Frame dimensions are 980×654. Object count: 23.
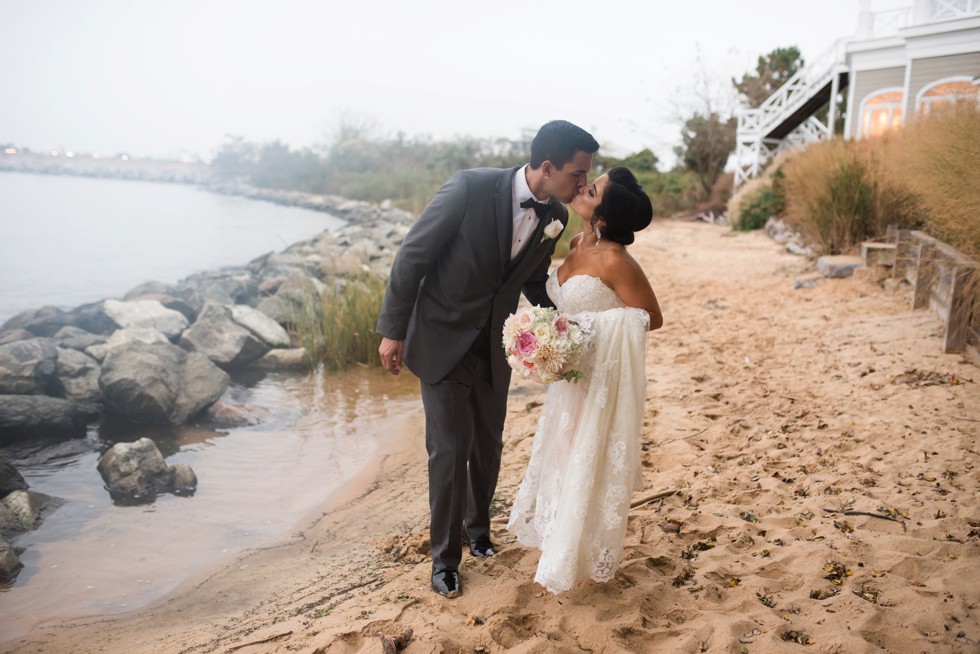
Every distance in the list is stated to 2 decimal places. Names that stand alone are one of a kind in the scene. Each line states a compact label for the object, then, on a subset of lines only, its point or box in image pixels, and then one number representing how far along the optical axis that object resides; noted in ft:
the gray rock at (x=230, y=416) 25.34
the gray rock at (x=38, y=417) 23.11
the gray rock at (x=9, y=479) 19.04
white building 56.18
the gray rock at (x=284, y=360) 31.91
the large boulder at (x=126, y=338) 29.71
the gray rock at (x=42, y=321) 34.24
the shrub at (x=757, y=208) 62.13
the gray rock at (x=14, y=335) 32.27
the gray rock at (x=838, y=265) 34.04
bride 10.77
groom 11.68
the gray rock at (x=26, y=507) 17.79
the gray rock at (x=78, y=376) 25.95
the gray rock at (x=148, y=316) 33.58
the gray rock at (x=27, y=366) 25.34
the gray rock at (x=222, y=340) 31.35
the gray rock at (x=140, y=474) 19.65
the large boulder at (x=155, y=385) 24.85
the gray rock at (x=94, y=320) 34.56
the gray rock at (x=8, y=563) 15.25
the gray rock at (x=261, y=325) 33.73
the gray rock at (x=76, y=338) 31.14
